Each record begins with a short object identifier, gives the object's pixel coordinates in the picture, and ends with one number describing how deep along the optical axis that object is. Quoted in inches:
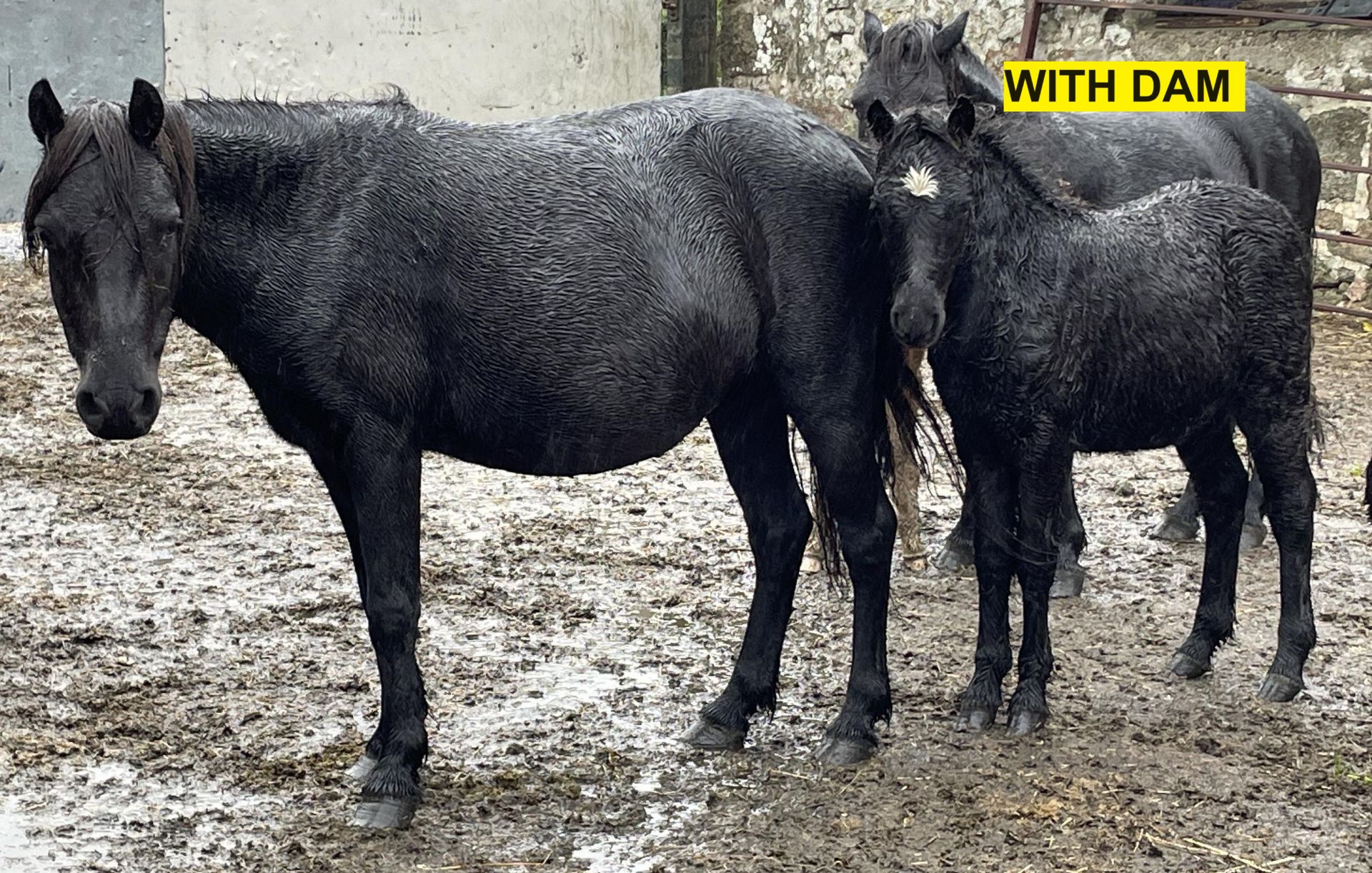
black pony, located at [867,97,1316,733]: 179.8
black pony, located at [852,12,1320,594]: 241.3
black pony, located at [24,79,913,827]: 139.5
